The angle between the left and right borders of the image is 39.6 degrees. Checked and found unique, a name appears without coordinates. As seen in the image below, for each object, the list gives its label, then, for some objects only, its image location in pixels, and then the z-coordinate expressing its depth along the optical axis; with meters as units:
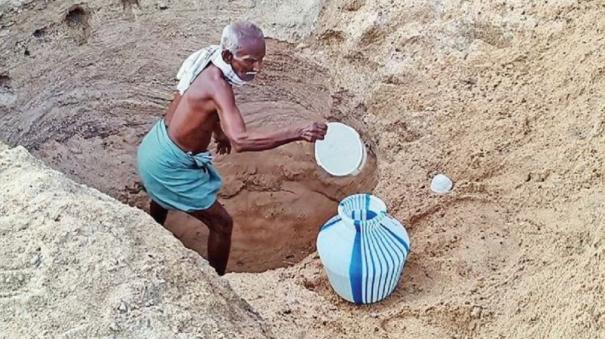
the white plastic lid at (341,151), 3.28
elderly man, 2.96
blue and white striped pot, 2.94
